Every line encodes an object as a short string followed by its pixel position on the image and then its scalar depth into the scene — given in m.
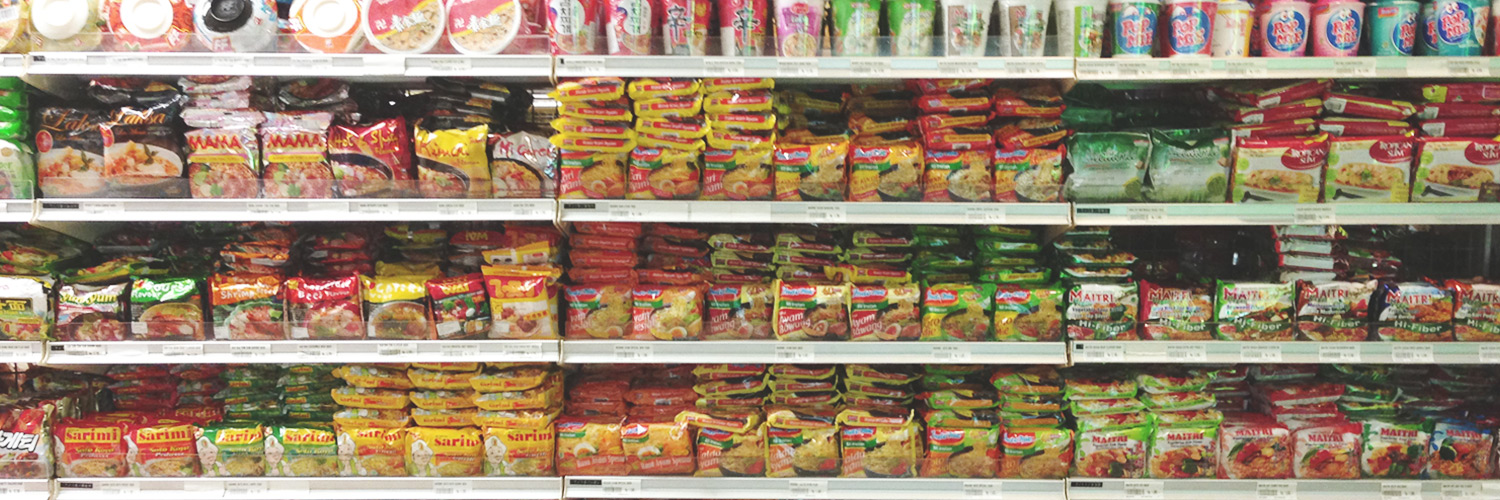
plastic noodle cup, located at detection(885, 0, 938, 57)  2.00
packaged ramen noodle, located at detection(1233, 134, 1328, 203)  2.03
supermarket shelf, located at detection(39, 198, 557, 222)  2.02
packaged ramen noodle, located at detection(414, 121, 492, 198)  2.04
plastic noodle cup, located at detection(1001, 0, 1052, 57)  1.96
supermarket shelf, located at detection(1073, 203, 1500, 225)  2.03
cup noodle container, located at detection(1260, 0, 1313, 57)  1.96
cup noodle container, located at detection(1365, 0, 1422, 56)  1.96
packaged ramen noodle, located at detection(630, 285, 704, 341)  2.14
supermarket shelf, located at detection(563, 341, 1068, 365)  2.12
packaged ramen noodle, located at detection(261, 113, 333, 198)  2.06
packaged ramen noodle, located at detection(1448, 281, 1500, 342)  2.09
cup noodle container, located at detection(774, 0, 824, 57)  1.97
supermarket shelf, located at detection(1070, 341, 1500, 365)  2.08
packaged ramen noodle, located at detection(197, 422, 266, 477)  2.18
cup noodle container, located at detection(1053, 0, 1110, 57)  1.96
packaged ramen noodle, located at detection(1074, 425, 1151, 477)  2.16
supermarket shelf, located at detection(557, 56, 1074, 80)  1.95
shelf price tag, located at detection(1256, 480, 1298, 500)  2.14
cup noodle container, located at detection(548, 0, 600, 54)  1.94
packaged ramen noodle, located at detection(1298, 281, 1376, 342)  2.10
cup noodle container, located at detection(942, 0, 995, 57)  1.97
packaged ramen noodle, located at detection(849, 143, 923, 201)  2.07
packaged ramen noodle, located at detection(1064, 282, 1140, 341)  2.11
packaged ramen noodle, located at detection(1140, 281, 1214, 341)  2.12
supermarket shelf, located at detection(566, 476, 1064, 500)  2.16
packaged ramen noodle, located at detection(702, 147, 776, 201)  2.05
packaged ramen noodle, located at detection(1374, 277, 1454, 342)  2.09
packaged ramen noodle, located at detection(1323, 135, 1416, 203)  2.03
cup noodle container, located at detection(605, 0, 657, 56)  1.94
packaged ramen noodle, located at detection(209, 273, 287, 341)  2.10
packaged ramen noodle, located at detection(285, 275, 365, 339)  2.10
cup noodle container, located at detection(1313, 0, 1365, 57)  1.95
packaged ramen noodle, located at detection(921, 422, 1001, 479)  2.17
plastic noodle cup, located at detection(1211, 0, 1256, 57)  1.96
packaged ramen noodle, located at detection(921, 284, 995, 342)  2.14
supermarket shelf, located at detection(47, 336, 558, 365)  2.09
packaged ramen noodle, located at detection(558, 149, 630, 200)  2.04
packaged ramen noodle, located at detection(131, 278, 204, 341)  2.10
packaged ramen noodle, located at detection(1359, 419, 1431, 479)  2.15
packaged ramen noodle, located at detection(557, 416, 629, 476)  2.18
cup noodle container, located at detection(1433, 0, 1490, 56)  1.94
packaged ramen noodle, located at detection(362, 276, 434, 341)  2.11
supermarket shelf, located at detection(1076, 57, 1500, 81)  1.94
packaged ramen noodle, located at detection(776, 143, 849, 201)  2.06
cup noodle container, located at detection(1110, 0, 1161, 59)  1.95
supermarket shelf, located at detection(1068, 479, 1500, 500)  2.14
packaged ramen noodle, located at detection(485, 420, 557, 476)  2.18
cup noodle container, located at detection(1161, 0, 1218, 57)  1.95
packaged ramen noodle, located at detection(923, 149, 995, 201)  2.08
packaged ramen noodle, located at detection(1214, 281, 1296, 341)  2.10
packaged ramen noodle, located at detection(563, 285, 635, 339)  2.15
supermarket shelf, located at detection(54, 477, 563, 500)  2.17
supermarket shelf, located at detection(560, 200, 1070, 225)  2.04
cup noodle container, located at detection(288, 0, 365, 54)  1.97
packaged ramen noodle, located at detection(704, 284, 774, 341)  2.17
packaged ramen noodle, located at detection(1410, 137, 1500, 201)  2.03
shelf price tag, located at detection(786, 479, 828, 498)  2.17
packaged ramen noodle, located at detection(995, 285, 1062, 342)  2.12
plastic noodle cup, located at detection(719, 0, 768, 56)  1.98
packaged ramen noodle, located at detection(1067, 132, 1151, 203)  2.05
